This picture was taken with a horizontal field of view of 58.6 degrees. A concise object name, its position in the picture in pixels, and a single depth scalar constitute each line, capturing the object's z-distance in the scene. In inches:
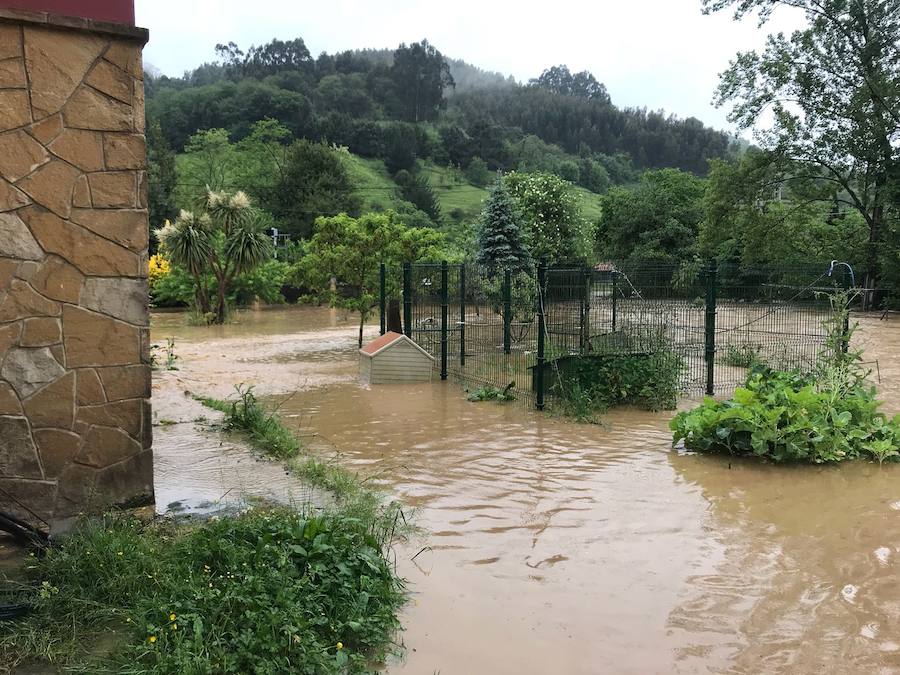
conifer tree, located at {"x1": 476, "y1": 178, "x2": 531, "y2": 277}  985.5
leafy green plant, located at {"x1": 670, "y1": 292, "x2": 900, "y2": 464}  293.3
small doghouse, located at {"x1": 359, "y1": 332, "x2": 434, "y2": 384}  493.7
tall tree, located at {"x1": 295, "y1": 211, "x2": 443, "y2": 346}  679.7
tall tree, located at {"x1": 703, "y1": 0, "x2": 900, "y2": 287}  1113.4
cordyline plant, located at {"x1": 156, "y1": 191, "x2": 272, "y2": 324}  924.0
